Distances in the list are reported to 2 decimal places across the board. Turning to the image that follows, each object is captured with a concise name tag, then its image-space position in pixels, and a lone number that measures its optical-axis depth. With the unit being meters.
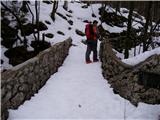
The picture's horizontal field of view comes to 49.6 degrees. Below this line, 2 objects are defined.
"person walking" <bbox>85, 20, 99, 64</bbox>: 7.14
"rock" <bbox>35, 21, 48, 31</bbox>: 13.42
